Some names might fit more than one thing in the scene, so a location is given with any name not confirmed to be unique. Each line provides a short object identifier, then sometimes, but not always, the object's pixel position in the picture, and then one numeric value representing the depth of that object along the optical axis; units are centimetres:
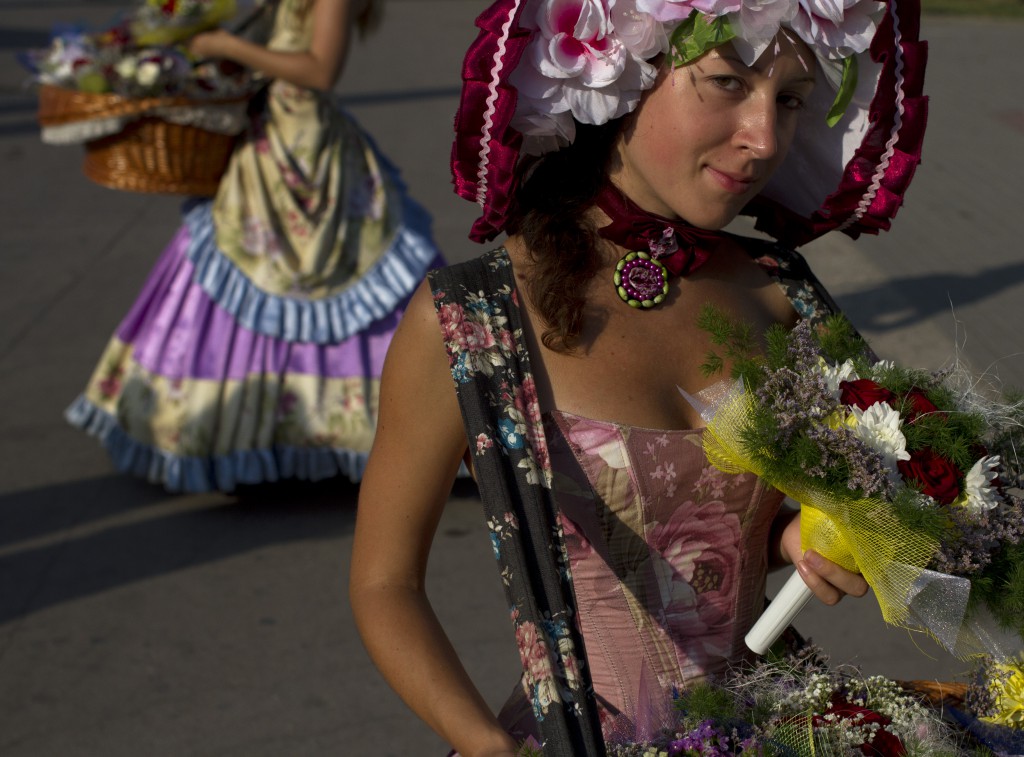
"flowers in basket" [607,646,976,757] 202
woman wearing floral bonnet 211
